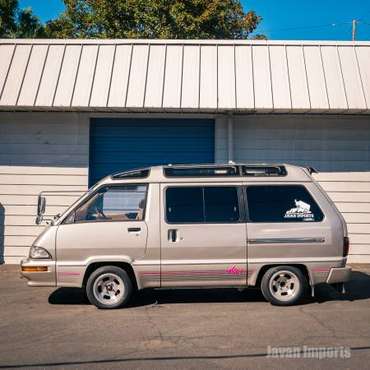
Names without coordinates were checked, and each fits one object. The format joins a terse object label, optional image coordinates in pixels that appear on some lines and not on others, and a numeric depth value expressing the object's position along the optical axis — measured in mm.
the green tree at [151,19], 24031
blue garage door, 12289
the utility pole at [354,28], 38356
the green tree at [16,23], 22742
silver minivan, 7965
